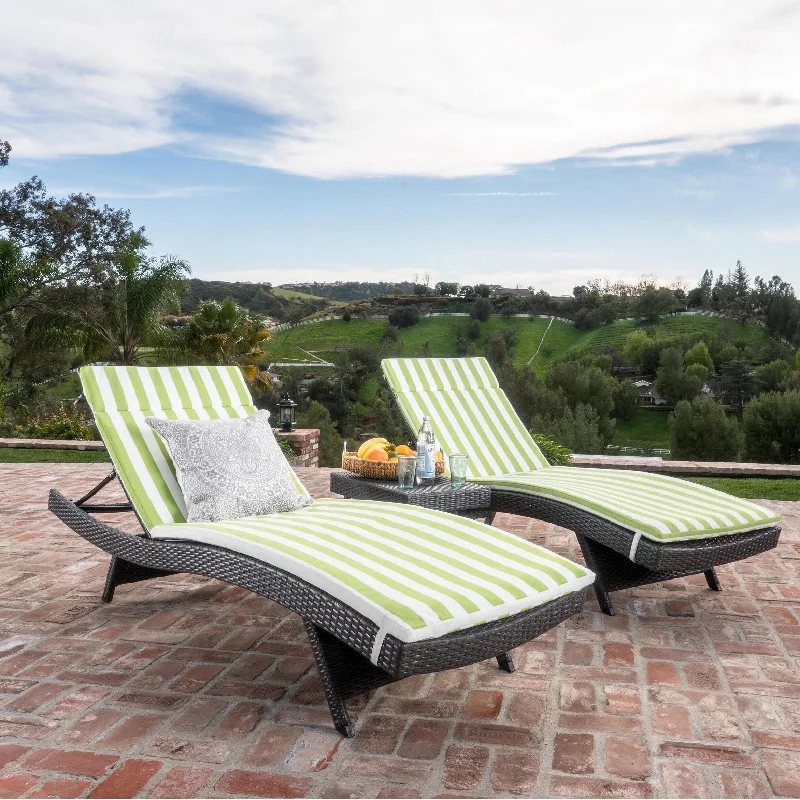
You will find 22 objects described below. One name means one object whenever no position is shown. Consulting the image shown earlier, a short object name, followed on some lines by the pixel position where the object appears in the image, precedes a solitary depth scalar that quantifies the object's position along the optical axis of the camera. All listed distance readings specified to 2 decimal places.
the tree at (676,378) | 44.81
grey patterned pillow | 3.54
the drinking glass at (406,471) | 4.22
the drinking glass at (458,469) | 4.26
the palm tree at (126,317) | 19.30
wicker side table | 4.00
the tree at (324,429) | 31.09
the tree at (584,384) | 44.81
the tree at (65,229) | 27.83
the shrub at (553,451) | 8.97
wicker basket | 4.39
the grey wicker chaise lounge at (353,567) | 2.33
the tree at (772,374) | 44.31
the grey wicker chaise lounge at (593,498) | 3.49
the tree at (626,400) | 47.37
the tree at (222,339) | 21.23
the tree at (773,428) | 40.84
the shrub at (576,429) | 41.16
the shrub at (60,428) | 11.95
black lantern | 10.23
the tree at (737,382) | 45.19
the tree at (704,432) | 42.50
